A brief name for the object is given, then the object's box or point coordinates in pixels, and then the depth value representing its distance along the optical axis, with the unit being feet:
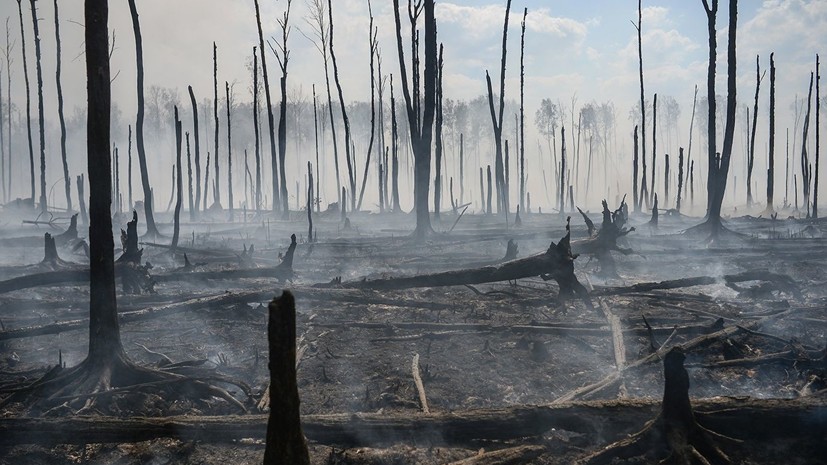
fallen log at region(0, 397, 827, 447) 11.22
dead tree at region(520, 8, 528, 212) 85.36
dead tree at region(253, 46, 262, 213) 91.34
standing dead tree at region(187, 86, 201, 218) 76.42
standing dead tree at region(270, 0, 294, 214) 86.43
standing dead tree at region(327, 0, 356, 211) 88.97
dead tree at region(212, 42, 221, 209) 86.94
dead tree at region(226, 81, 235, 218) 92.27
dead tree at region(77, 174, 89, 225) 84.24
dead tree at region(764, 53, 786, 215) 82.43
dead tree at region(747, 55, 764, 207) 87.41
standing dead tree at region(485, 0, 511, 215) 78.12
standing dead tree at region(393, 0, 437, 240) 54.19
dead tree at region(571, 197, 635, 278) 31.53
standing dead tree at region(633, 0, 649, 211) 83.35
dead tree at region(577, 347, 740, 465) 10.47
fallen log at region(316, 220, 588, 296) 24.95
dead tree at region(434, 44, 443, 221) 78.54
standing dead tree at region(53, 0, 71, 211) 84.23
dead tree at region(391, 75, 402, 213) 101.60
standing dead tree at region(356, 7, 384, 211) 95.86
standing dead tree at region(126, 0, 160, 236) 55.93
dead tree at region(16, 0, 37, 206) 93.52
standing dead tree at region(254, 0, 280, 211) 83.92
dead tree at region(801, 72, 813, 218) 94.43
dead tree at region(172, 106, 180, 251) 48.97
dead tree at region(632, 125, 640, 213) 100.86
